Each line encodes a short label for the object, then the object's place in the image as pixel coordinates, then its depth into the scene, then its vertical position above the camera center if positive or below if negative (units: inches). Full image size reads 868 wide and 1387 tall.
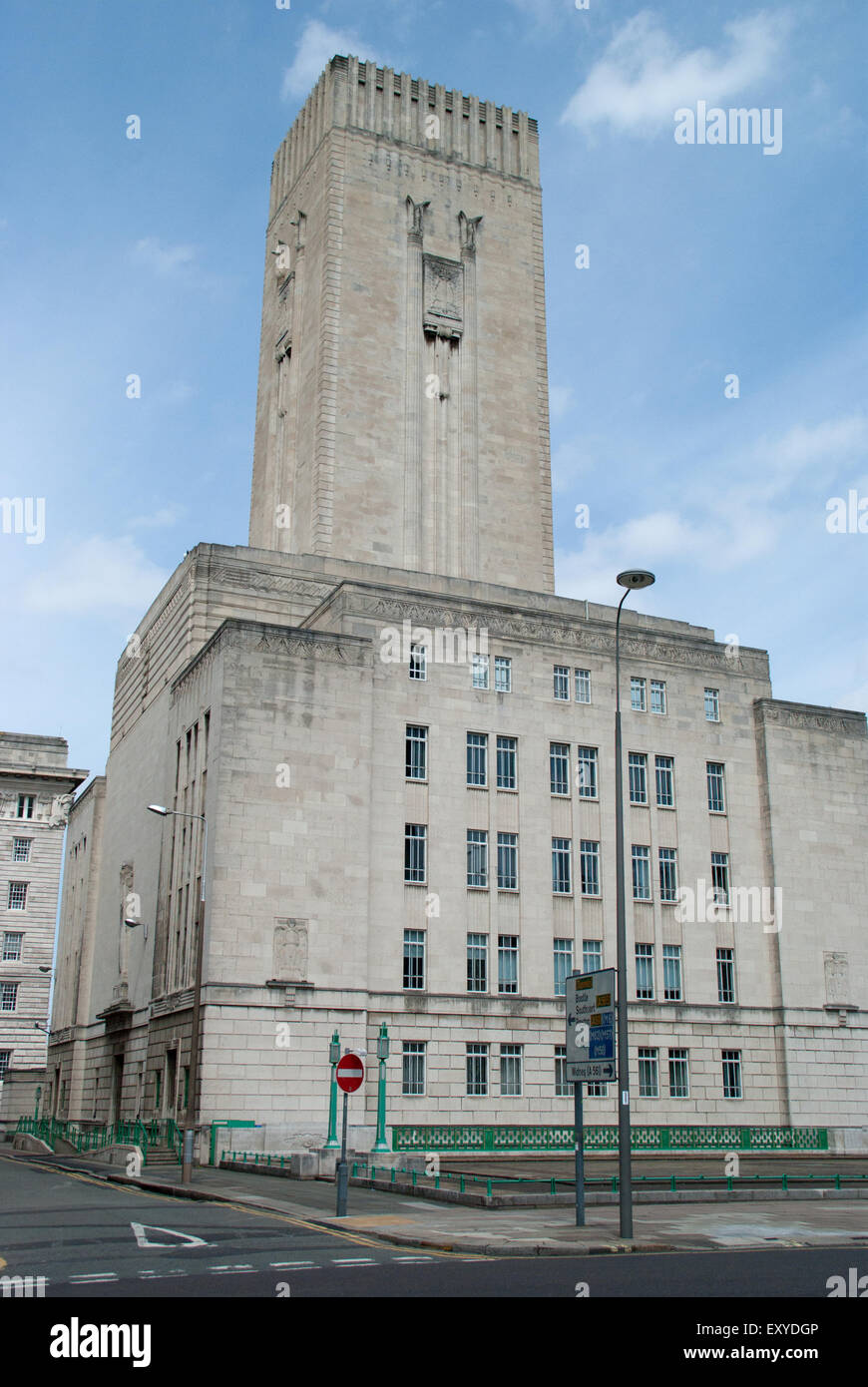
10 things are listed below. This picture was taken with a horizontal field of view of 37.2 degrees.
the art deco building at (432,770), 1752.0 +426.4
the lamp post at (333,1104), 1397.0 -48.5
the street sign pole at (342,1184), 864.9 -82.6
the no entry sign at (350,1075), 878.4 -11.4
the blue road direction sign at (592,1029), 853.2 +19.7
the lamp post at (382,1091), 1387.8 -36.2
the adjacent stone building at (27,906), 3275.1 +384.0
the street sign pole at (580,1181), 836.6 -77.1
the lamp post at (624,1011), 784.3 +29.7
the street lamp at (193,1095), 1184.2 -46.6
